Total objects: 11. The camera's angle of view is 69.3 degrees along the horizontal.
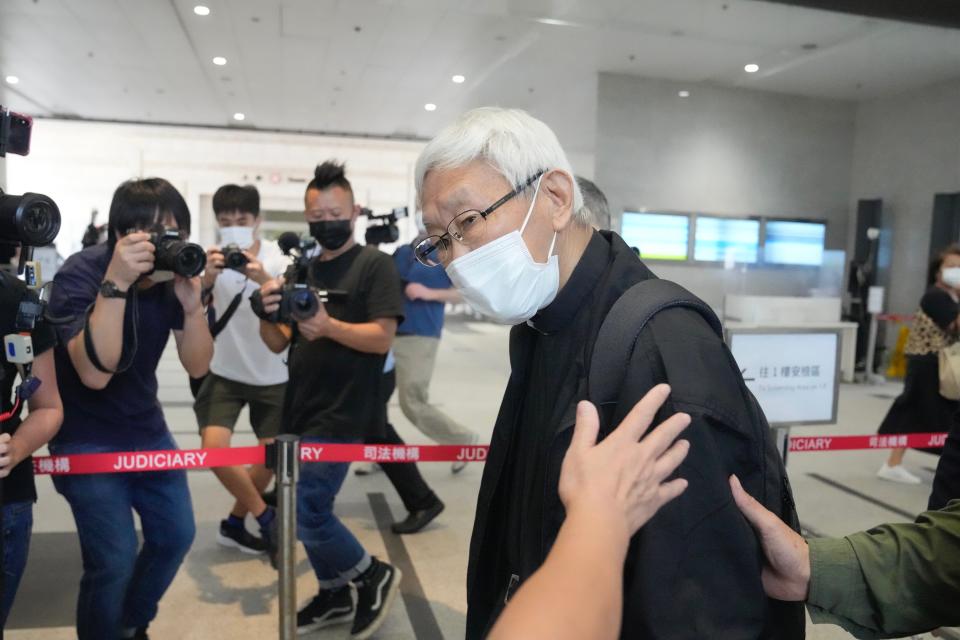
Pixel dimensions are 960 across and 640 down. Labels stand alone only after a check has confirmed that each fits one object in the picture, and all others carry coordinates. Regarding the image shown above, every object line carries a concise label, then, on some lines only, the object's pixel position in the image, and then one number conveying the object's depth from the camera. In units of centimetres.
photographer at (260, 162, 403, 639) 246
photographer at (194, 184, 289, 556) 307
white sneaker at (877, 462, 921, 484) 460
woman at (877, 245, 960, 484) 430
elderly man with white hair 77
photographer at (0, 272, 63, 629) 165
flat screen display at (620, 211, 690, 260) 774
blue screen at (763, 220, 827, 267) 809
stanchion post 212
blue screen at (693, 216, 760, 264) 787
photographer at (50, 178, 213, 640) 194
